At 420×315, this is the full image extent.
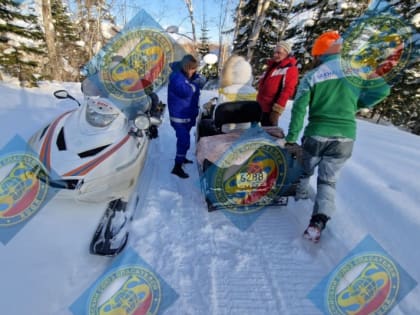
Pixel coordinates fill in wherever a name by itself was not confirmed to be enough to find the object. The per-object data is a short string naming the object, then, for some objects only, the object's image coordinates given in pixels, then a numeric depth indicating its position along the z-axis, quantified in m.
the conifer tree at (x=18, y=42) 7.84
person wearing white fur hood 2.91
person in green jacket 2.08
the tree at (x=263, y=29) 13.77
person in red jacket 3.38
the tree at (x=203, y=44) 22.95
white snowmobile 2.08
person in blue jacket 3.12
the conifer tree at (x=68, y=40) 17.44
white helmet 2.45
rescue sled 2.30
